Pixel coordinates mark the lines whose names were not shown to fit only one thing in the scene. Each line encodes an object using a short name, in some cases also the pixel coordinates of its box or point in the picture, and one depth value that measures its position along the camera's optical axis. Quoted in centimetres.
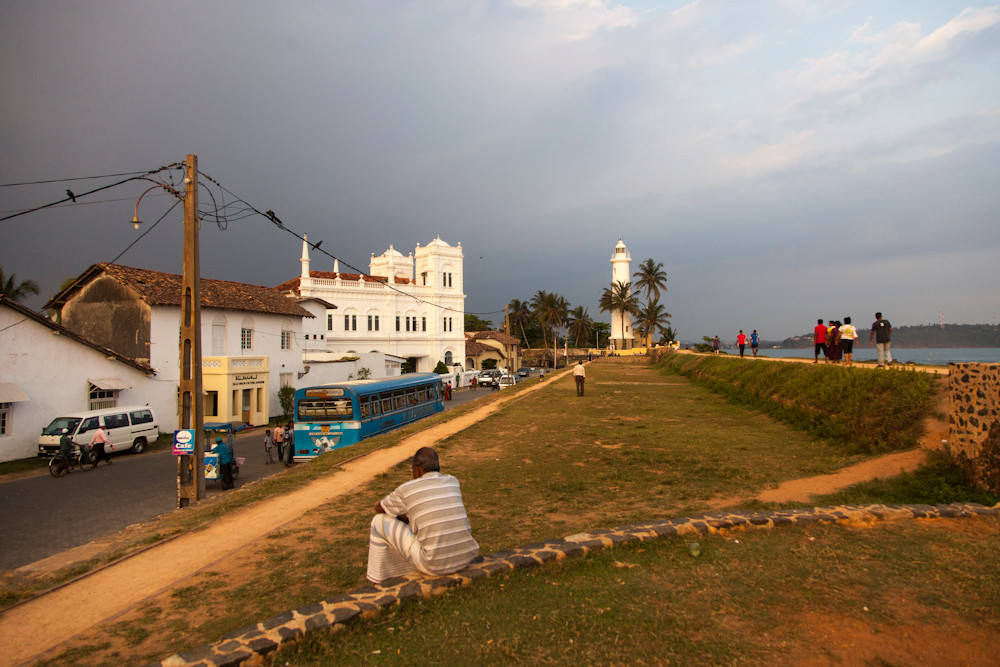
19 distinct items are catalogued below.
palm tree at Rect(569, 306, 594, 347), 9219
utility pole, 1131
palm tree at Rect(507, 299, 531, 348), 9389
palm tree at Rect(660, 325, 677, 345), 7062
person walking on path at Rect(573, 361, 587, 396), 2303
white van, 1833
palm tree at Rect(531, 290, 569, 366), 7793
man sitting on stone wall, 457
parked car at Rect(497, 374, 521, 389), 5000
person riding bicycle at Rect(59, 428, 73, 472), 1714
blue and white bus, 1697
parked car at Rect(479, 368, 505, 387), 5150
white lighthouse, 7438
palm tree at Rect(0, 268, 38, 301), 3209
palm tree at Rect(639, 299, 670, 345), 7206
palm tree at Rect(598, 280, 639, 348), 7256
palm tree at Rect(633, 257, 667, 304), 7150
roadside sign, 1103
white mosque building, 5294
